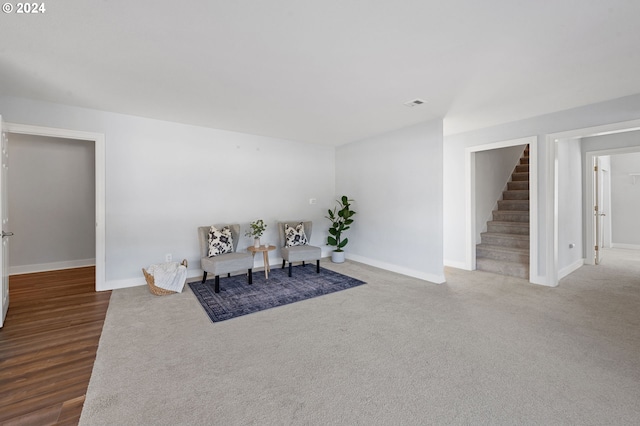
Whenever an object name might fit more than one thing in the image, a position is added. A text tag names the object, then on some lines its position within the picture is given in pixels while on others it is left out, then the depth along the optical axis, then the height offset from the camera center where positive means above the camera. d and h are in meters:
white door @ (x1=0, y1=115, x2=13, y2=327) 2.78 -0.21
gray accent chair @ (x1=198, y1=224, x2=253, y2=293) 3.77 -0.67
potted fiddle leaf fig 5.51 -0.29
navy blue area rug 3.24 -1.06
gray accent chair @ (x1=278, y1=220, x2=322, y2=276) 4.59 -0.66
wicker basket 3.62 -0.96
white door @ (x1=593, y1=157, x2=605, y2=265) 5.32 +0.10
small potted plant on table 4.44 -0.29
